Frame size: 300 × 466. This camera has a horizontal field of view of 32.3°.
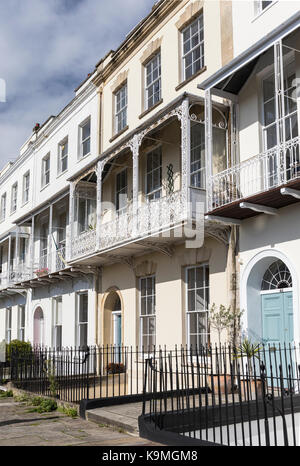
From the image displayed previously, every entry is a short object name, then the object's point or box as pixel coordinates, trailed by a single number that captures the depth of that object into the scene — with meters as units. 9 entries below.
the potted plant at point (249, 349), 10.59
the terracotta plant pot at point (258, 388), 9.79
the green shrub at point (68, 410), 9.81
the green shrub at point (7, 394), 13.57
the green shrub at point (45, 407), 10.56
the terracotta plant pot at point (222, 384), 10.74
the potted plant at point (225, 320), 11.34
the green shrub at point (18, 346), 20.00
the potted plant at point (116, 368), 15.47
